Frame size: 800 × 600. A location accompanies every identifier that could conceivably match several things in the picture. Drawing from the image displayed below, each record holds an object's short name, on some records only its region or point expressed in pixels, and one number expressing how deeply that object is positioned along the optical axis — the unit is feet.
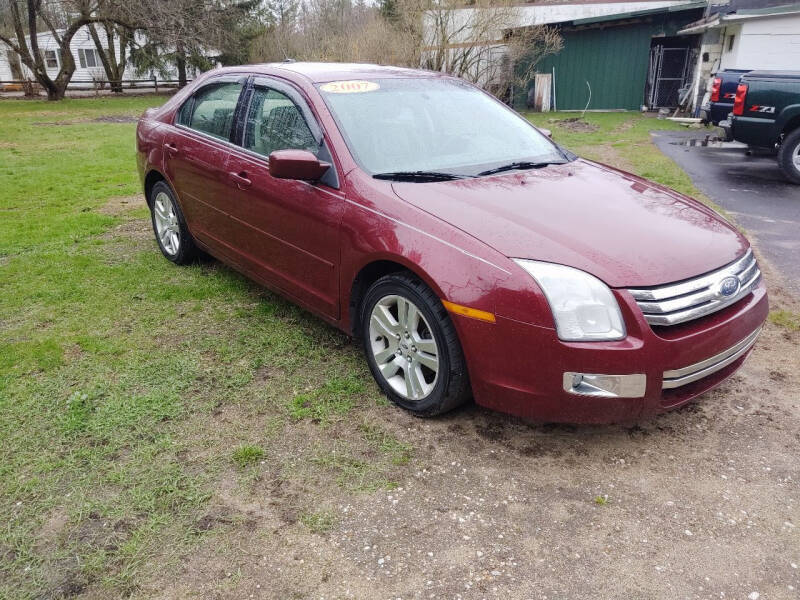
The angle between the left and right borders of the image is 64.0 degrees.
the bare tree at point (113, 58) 105.09
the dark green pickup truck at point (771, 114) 29.17
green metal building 67.31
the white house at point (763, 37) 50.57
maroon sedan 8.73
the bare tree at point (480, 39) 65.46
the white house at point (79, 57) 129.71
